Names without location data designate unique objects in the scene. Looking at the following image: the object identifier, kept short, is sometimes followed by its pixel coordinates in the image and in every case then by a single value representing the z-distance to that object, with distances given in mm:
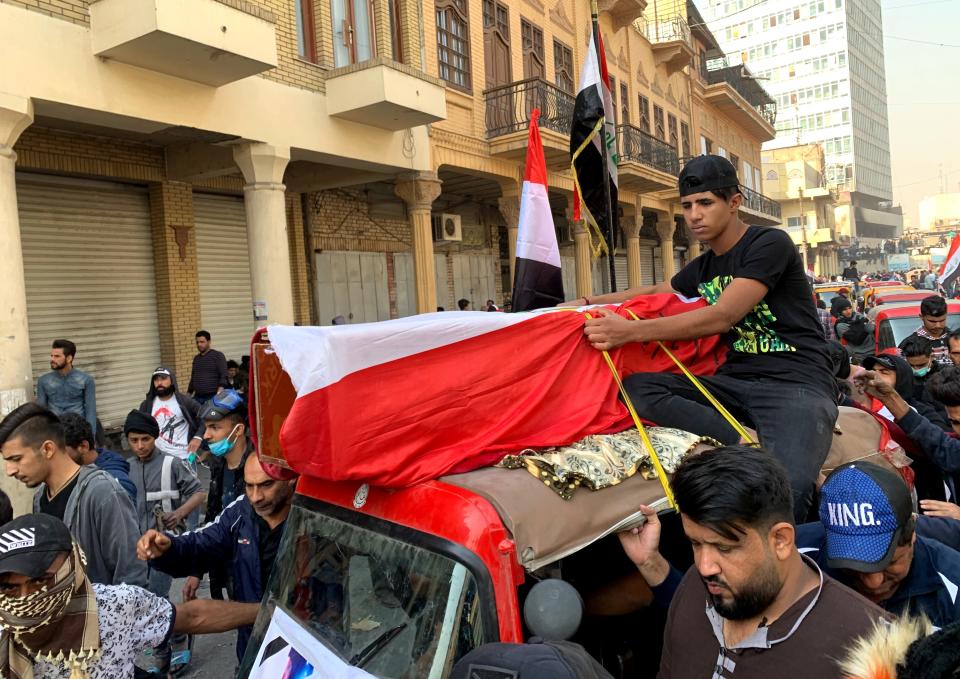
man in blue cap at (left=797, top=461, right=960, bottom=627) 1904
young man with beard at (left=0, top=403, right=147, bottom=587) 3393
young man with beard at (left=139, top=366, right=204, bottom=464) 7090
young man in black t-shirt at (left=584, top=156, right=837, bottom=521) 2633
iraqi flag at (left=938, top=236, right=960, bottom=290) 10352
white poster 2109
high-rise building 91812
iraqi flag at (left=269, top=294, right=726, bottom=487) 2082
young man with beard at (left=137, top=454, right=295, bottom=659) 3082
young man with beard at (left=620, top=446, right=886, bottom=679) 1607
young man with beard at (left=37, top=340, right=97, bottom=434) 7883
